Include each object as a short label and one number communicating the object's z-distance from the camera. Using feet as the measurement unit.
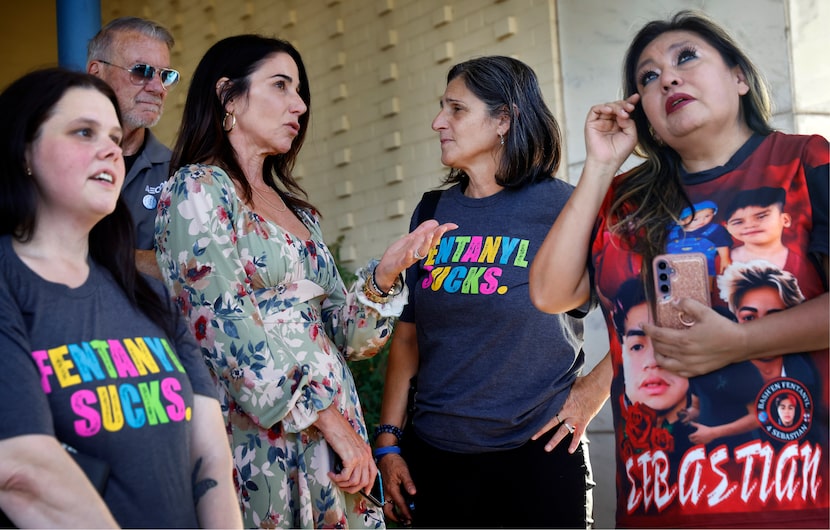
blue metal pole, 15.42
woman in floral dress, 8.76
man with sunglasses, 12.09
